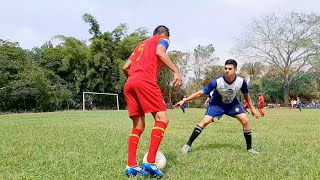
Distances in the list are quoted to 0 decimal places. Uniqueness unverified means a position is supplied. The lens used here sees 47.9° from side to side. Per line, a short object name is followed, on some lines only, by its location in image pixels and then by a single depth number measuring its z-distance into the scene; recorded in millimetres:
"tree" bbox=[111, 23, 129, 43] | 42938
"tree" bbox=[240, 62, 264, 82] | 63288
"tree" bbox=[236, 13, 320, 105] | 52125
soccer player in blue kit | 6075
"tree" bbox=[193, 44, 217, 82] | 62459
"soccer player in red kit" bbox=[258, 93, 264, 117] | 24750
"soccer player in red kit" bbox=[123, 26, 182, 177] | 4215
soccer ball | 4530
